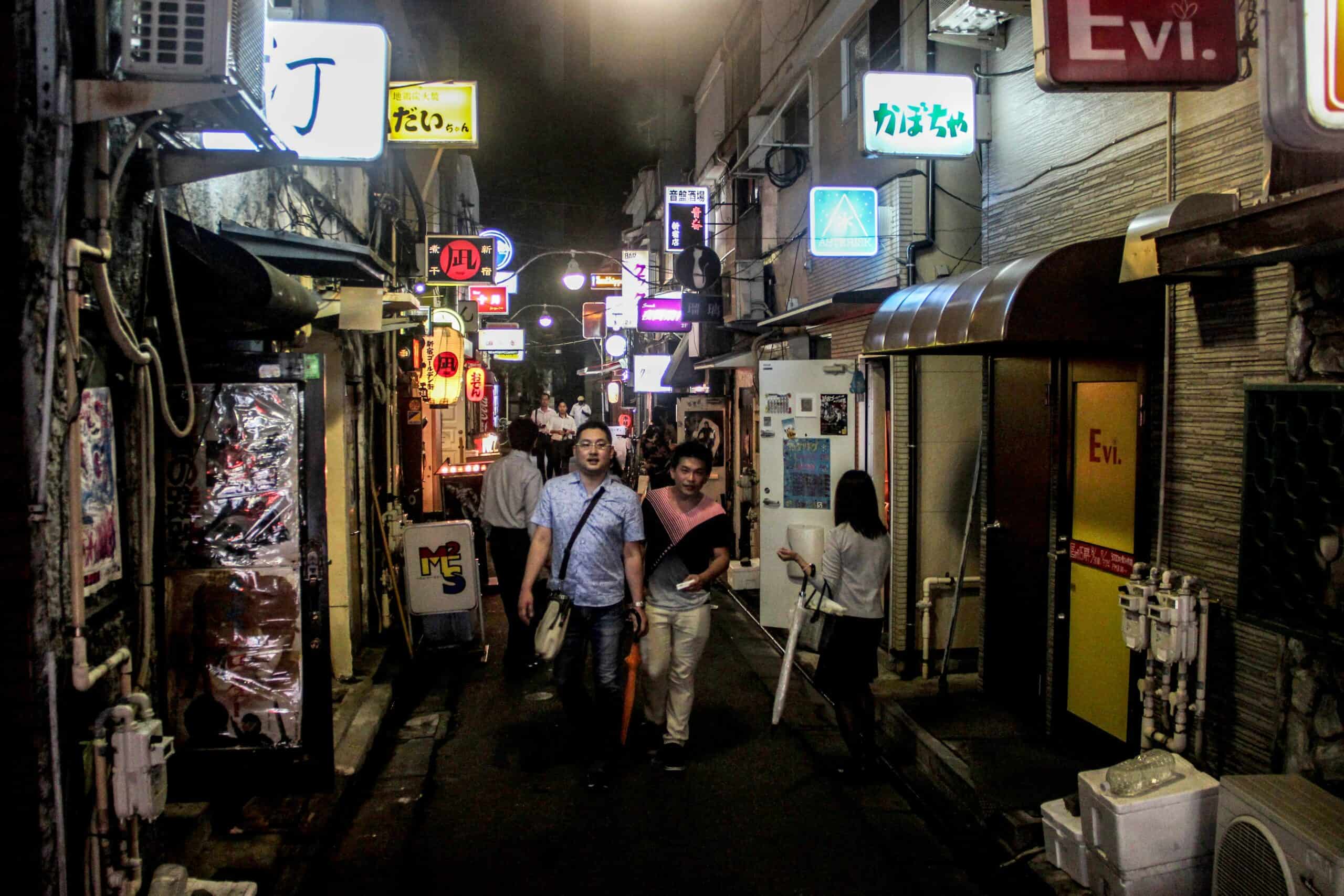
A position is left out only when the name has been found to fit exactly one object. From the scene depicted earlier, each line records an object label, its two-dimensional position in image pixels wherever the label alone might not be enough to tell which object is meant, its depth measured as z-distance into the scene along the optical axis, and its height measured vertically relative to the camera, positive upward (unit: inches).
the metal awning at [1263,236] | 139.6 +29.0
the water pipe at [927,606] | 338.3 -75.6
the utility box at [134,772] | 147.3 -58.8
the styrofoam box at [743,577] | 484.4 -91.1
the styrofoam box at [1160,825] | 169.6 -80.4
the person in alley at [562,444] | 884.0 -33.0
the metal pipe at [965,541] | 310.7 -47.0
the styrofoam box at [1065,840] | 185.3 -92.4
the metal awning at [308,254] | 233.3 +44.2
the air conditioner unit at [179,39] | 143.9 +61.0
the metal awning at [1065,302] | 222.4 +26.0
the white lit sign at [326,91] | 258.4 +95.3
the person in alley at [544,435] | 695.1 -20.6
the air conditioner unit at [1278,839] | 137.0 -70.5
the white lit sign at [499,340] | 1272.1 +104.7
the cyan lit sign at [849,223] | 394.6 +81.6
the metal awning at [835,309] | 376.2 +45.5
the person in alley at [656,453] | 530.9 -29.1
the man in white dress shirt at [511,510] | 365.1 -39.7
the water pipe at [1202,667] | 202.7 -59.5
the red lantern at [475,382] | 1104.2 +38.7
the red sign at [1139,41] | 167.0 +67.8
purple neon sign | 829.8 +89.5
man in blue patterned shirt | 246.1 -46.0
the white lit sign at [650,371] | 1032.8 +46.1
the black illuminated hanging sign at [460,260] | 626.5 +107.5
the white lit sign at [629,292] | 1085.8 +153.6
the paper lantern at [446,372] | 615.5 +29.2
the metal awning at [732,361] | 616.7 +35.1
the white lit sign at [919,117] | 312.8 +102.1
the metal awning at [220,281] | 191.5 +29.6
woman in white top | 251.6 -59.6
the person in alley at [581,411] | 1141.7 +0.5
